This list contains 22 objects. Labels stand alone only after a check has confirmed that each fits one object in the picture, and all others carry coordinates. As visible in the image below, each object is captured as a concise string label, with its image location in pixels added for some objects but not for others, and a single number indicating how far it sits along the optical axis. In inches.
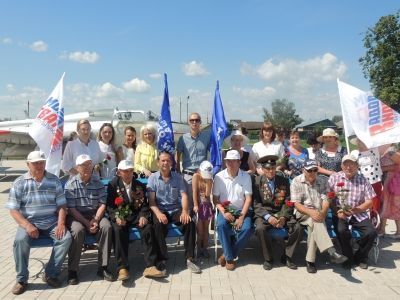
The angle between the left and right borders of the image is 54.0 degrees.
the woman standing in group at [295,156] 249.4
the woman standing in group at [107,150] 244.1
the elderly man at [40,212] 180.9
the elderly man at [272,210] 206.7
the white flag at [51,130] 213.5
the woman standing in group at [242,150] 242.7
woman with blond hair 242.5
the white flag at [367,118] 228.5
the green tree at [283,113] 4248.3
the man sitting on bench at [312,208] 196.6
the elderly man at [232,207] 206.2
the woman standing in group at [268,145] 254.8
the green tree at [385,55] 1485.0
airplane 616.7
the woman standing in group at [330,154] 240.5
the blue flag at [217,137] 236.8
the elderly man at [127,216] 192.5
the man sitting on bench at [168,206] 201.8
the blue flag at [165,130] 248.5
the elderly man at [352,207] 205.9
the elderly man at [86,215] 189.0
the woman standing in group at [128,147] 250.1
